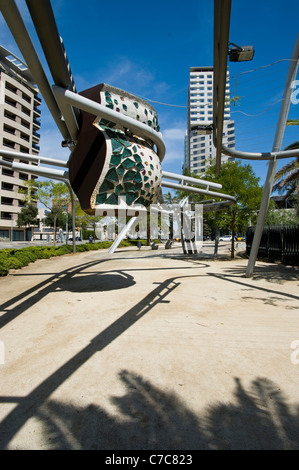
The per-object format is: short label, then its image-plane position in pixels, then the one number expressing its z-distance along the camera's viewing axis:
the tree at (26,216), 50.56
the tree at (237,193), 19.16
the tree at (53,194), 31.25
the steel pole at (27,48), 4.41
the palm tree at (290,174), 14.82
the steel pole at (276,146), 9.73
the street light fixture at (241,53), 6.06
